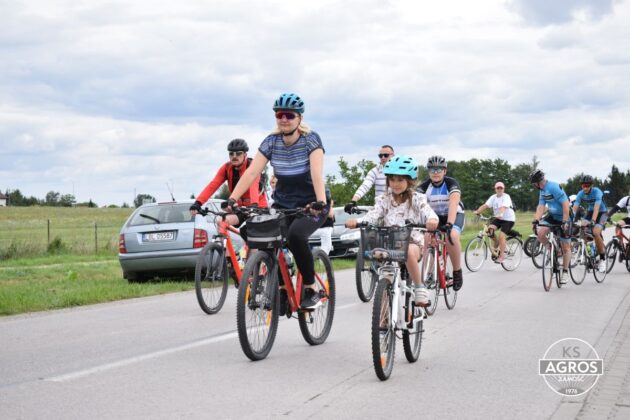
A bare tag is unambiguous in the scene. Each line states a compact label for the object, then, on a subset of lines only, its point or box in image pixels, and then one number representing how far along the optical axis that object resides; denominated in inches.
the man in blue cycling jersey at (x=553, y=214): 567.9
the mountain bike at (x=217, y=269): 412.8
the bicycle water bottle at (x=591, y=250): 655.5
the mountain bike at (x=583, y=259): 624.1
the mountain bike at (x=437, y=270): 409.3
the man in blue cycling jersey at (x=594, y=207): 674.8
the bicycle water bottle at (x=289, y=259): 301.3
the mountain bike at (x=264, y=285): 273.0
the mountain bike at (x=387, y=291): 247.9
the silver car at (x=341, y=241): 824.9
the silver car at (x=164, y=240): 581.6
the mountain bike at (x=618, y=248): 732.7
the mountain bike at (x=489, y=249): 754.8
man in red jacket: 413.4
